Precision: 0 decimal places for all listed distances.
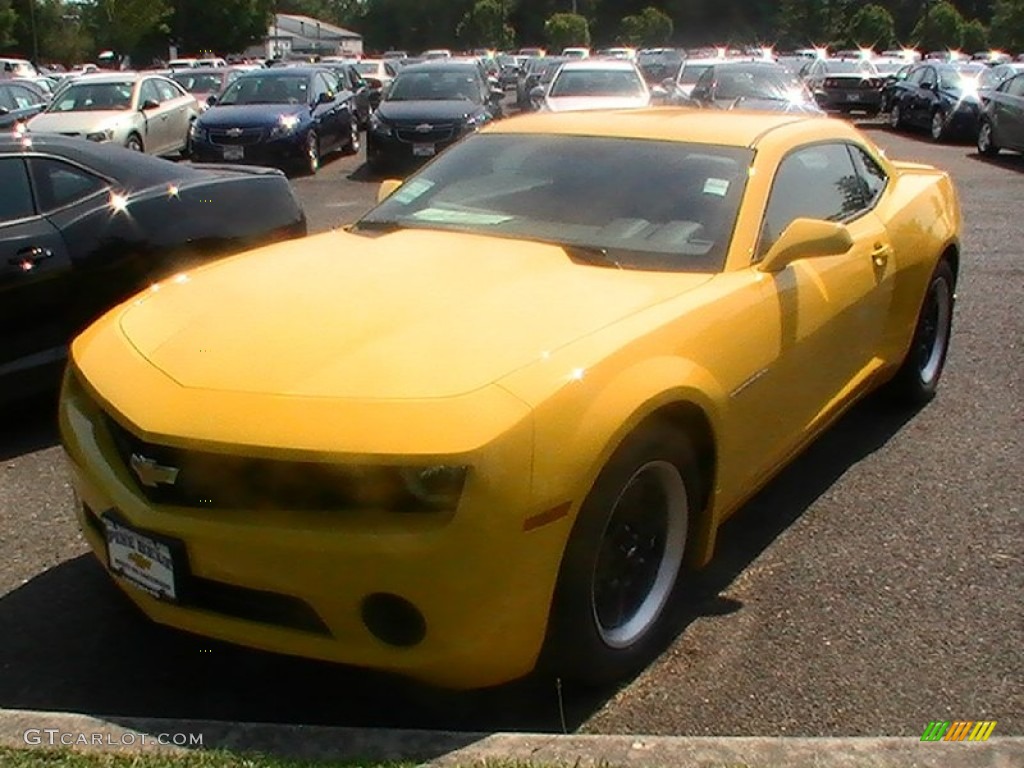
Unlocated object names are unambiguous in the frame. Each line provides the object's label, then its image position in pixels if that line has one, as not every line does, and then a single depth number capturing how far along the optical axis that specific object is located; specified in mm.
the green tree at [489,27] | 89875
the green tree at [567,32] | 81250
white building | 71750
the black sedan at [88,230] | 5371
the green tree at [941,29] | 70688
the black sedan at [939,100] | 21406
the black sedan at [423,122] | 16109
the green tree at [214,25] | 68250
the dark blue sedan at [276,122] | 16234
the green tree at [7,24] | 57562
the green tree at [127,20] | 53000
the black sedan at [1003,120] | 18250
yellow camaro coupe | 2848
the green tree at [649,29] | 87438
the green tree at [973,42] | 70375
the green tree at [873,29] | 72312
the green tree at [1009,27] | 62844
